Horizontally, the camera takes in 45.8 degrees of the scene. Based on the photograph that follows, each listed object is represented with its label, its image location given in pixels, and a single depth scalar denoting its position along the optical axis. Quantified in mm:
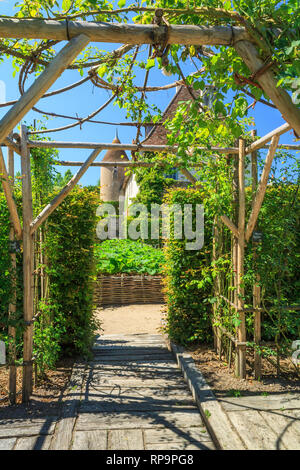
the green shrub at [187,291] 5941
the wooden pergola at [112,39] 1960
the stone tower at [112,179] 34594
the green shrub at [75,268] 5465
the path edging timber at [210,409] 2922
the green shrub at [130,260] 10876
